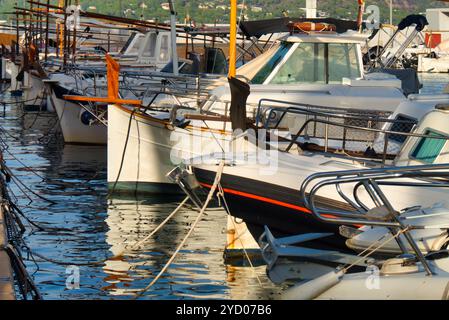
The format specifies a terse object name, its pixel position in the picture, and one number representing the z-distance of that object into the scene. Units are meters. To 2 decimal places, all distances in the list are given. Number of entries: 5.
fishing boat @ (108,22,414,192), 16.97
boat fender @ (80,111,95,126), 24.03
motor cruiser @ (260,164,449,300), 8.03
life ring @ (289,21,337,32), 18.92
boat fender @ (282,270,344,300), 8.09
